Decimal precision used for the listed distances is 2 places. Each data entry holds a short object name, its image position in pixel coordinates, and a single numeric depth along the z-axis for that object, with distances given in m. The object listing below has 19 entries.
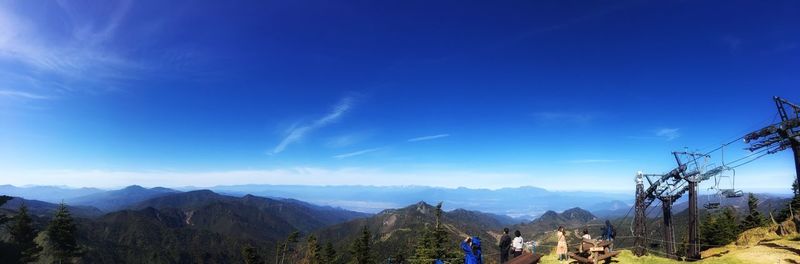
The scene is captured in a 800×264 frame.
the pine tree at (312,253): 76.94
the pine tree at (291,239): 77.19
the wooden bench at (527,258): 19.03
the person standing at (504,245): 20.95
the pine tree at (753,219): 61.29
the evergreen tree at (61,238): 57.41
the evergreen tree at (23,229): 54.25
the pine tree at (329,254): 82.94
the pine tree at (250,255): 76.64
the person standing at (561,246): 22.20
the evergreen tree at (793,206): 48.22
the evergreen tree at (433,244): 54.31
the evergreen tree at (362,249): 79.28
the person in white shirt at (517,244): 22.31
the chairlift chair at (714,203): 39.00
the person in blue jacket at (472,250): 16.39
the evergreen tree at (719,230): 66.22
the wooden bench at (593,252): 20.12
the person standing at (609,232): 24.66
